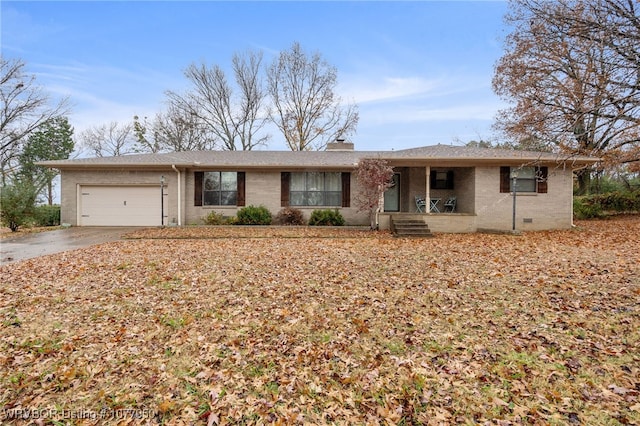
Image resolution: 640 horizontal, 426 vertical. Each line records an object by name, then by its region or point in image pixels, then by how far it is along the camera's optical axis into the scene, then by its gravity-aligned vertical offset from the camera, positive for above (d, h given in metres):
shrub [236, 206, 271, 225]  13.75 -0.34
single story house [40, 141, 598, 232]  13.88 +0.99
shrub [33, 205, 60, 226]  13.88 -0.33
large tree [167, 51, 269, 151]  26.20 +8.97
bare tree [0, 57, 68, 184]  21.36 +7.11
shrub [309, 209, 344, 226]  13.99 -0.41
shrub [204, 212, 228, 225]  14.00 -0.48
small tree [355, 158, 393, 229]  11.77 +1.06
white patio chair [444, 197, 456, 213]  14.12 +0.20
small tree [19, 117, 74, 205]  25.52 +5.33
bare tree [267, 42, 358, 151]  26.12 +8.98
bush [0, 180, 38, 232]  12.53 +0.23
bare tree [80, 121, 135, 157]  31.55 +6.92
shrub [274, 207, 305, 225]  14.09 -0.34
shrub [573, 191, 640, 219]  16.48 +0.25
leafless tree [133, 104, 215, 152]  27.16 +6.78
